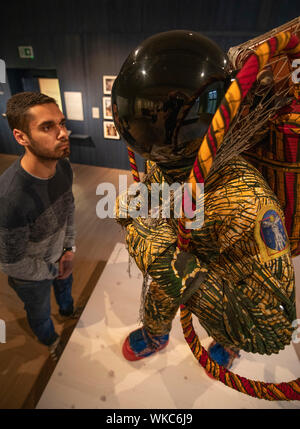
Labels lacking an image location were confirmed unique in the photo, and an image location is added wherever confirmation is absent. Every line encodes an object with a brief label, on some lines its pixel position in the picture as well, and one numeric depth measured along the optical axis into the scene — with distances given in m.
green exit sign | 4.37
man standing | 1.27
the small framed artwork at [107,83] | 4.13
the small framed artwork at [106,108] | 4.31
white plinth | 1.50
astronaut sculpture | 0.58
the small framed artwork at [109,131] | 4.55
